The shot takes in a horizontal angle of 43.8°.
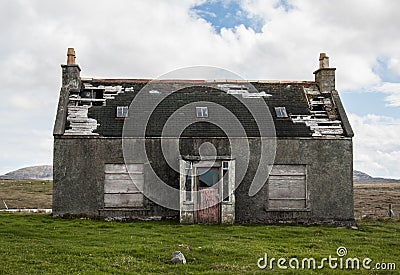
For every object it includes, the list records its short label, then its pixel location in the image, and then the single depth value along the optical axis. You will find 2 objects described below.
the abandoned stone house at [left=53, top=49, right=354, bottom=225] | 25.59
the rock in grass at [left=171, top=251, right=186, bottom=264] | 14.09
